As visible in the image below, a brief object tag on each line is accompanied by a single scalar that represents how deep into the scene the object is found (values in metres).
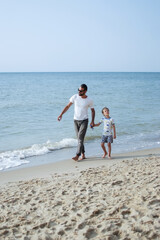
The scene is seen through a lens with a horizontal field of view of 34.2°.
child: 6.64
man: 6.39
